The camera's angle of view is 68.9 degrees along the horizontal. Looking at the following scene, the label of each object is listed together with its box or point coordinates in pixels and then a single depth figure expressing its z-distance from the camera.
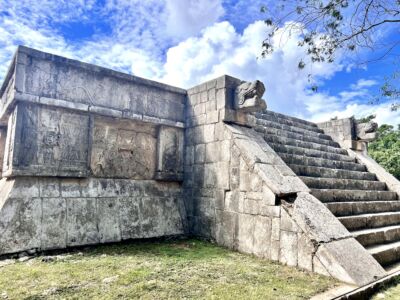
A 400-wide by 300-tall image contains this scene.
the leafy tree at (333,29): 4.32
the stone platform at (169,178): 4.01
